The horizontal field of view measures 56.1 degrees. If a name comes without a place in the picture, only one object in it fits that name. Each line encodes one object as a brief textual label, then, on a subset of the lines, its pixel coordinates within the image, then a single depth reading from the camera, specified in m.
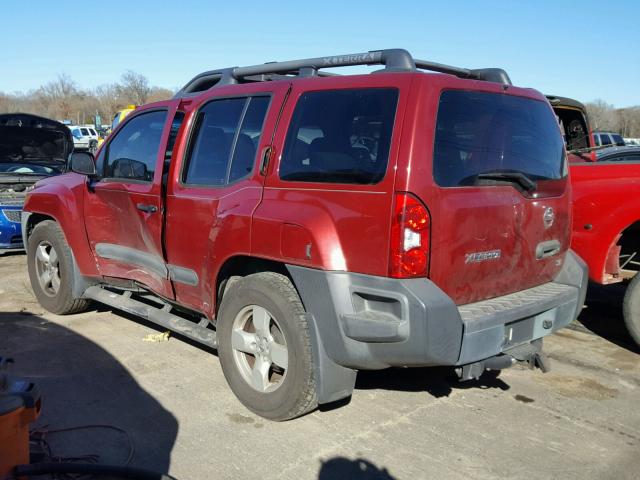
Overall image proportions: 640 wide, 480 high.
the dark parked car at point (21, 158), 8.16
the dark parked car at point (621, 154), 6.08
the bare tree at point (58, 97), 78.31
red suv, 3.09
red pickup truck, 5.00
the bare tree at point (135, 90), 64.56
